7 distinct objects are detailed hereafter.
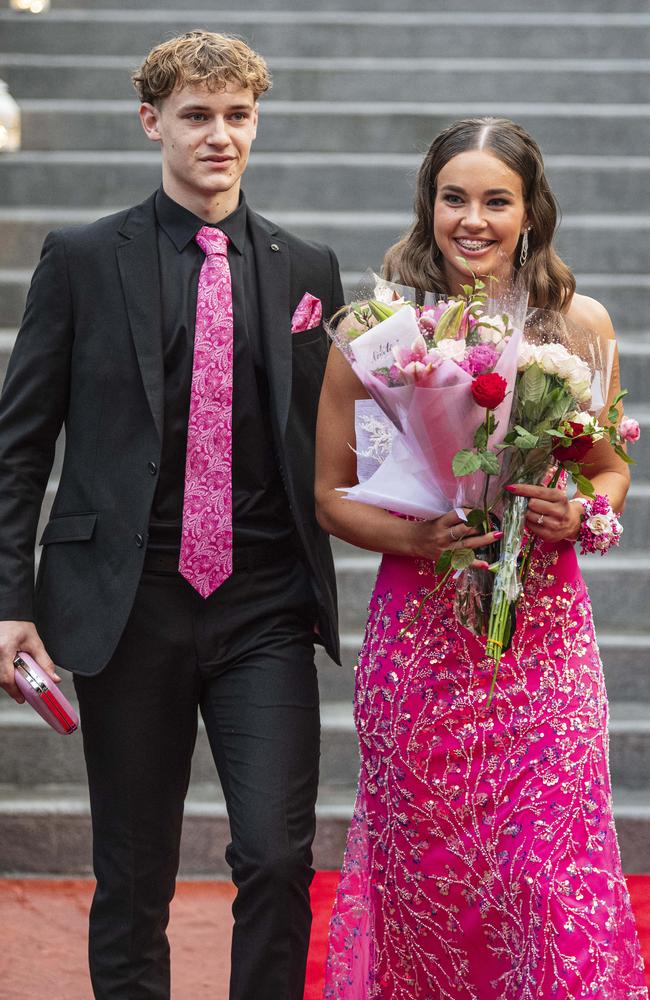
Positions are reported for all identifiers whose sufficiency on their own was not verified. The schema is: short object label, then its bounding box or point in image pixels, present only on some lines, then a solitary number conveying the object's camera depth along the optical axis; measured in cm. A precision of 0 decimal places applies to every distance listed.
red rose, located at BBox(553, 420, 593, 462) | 541
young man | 624
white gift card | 548
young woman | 590
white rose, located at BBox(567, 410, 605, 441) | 542
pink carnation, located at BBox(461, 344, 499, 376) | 535
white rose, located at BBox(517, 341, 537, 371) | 548
